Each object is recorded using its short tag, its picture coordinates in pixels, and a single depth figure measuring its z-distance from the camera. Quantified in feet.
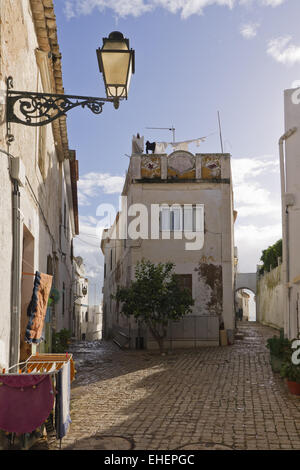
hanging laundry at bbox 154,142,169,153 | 67.97
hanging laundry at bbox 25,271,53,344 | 23.72
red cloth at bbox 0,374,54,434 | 16.06
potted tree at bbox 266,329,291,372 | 36.47
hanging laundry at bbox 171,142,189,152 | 67.26
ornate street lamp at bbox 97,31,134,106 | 17.81
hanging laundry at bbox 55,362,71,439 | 17.30
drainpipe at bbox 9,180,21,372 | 19.12
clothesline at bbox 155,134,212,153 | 67.41
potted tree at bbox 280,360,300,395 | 27.73
